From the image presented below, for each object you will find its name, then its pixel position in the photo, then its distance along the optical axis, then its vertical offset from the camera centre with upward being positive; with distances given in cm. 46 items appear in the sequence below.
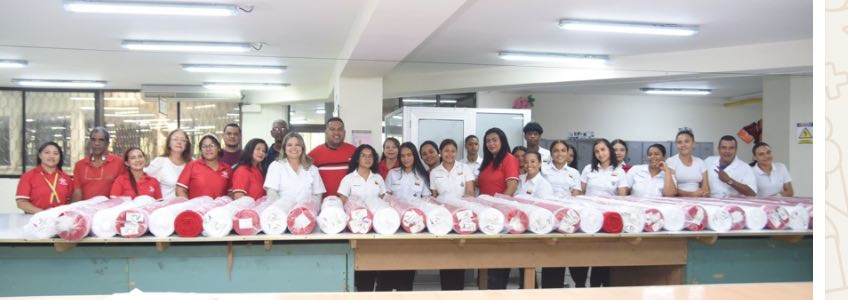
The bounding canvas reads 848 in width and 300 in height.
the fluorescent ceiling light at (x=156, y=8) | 414 +105
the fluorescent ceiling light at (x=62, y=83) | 847 +101
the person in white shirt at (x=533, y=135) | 552 +18
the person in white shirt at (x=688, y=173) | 428 -14
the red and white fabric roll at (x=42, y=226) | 267 -35
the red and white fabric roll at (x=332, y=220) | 291 -35
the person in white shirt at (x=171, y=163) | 402 -8
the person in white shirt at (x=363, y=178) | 396 -18
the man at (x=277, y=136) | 476 +14
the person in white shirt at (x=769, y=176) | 457 -17
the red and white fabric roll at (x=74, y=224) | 267 -35
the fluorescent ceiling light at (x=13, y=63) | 687 +105
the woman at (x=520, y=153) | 504 +0
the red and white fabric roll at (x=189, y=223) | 276 -35
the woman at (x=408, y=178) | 439 -20
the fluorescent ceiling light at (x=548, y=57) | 631 +107
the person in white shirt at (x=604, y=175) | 450 -17
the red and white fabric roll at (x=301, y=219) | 289 -34
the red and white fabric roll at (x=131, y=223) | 273 -34
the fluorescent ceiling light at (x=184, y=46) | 569 +106
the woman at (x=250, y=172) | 389 -15
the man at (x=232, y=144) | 452 +6
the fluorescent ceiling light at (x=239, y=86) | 891 +105
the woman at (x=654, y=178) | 421 -18
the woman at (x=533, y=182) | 445 -22
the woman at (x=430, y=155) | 473 -2
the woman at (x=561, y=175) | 464 -17
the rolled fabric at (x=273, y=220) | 286 -34
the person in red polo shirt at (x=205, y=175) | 384 -16
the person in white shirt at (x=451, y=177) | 439 -19
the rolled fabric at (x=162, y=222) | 276 -34
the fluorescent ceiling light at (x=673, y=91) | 932 +103
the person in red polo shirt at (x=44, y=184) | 381 -23
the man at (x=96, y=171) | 411 -15
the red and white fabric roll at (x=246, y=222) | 282 -35
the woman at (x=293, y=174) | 379 -15
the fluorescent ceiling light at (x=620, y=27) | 492 +110
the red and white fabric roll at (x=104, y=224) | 272 -35
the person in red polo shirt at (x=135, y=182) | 386 -21
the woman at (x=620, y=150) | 473 +3
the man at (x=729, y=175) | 446 -16
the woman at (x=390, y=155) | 458 -2
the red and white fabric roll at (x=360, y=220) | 292 -35
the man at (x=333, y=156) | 439 -3
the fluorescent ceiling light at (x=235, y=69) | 727 +107
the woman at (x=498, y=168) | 450 -12
